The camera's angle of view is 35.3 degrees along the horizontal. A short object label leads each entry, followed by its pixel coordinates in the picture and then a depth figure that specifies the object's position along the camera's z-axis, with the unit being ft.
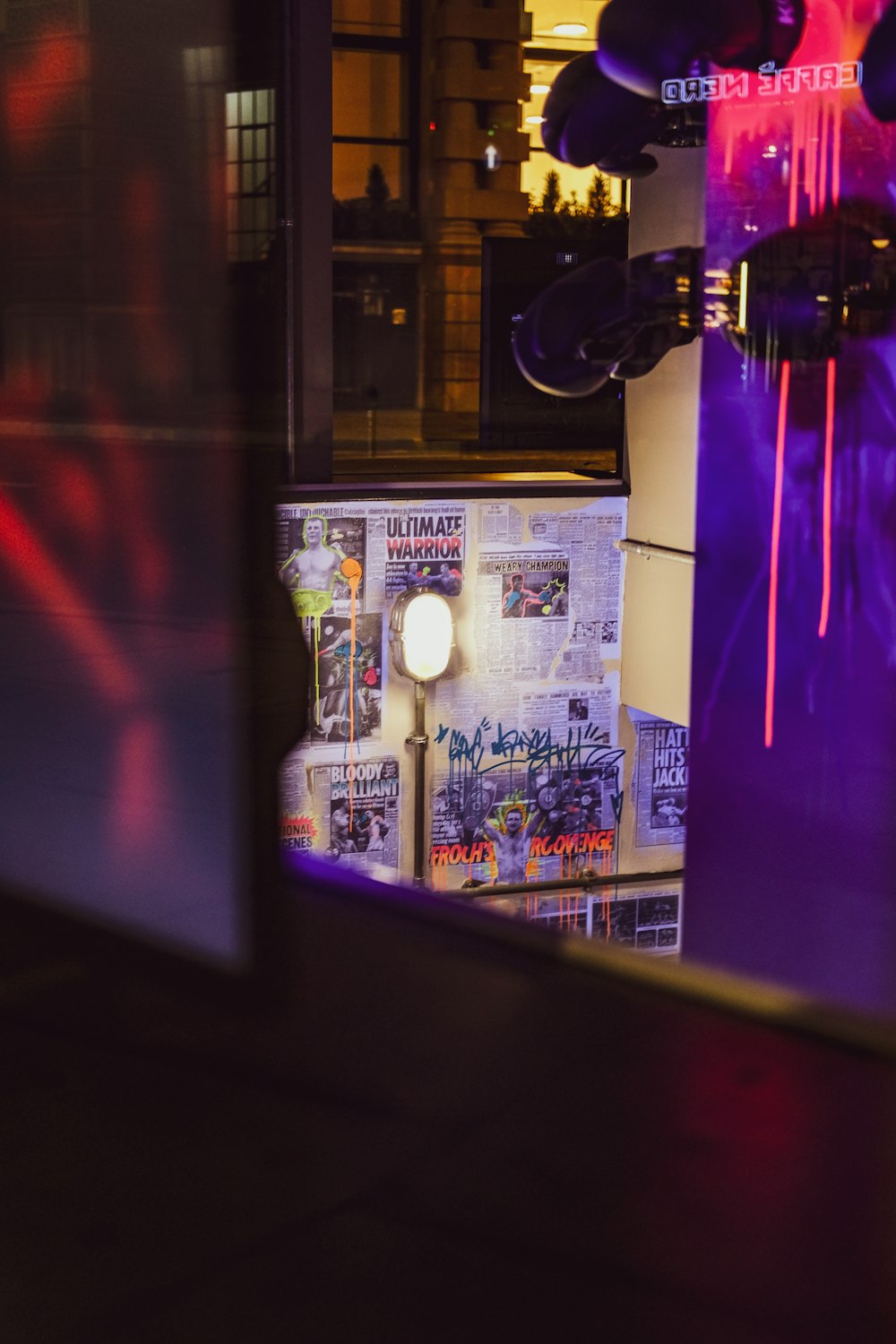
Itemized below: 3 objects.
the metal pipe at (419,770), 13.06
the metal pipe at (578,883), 13.19
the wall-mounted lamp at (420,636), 12.85
